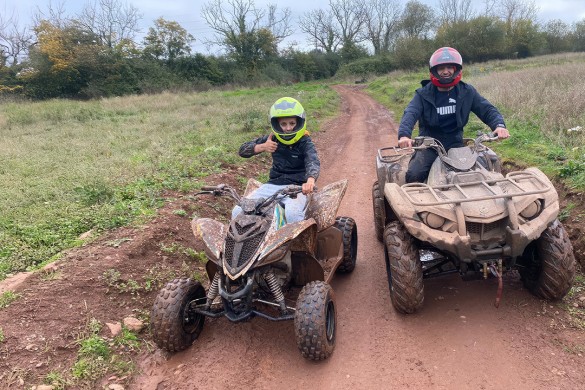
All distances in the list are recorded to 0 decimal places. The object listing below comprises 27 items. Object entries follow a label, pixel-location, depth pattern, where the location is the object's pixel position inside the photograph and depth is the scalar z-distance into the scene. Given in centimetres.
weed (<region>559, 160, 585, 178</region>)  543
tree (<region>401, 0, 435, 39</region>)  5925
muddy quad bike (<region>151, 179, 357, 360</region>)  325
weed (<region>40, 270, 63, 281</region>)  418
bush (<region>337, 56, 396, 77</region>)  5112
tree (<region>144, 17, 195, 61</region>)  4138
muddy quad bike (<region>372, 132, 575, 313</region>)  327
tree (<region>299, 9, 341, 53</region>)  6556
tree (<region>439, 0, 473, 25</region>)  5795
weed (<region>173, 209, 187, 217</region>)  592
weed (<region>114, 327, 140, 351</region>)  365
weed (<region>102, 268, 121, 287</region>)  426
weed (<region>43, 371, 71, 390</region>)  310
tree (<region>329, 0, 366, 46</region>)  6588
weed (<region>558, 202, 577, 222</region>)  483
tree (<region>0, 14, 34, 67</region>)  3584
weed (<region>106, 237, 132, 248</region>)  489
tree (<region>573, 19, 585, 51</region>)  5197
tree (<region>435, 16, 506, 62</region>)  4584
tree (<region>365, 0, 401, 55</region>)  6569
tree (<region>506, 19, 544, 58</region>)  4826
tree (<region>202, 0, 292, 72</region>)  4838
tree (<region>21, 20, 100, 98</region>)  3300
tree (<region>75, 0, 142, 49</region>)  3822
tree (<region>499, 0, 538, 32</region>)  5169
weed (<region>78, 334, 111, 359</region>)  344
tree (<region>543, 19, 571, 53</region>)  5172
